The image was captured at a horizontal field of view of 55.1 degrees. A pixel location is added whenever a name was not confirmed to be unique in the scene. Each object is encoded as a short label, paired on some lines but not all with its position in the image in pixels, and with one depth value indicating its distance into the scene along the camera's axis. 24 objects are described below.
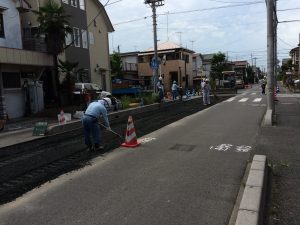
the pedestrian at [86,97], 14.92
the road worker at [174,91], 24.45
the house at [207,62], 63.18
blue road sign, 21.67
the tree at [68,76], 17.28
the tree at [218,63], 57.09
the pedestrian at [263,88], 29.63
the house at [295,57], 63.21
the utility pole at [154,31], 21.74
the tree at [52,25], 16.28
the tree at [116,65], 37.16
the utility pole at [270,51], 12.04
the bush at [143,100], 18.59
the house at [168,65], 43.25
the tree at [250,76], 76.49
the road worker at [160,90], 22.03
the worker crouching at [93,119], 7.44
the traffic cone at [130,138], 7.87
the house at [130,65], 41.18
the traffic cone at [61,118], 11.64
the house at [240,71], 50.57
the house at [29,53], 15.11
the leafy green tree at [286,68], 69.31
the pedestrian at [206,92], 18.81
